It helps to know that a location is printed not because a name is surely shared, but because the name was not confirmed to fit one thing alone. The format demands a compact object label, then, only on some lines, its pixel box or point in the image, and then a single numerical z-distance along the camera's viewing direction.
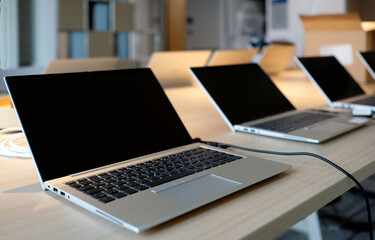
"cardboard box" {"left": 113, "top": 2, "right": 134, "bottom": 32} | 4.15
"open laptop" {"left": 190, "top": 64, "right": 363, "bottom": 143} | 1.04
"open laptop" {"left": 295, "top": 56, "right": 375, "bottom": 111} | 1.48
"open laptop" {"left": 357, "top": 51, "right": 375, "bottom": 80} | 1.94
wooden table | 0.52
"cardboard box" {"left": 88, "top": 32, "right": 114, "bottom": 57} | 4.05
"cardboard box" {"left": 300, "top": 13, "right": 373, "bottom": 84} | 2.35
